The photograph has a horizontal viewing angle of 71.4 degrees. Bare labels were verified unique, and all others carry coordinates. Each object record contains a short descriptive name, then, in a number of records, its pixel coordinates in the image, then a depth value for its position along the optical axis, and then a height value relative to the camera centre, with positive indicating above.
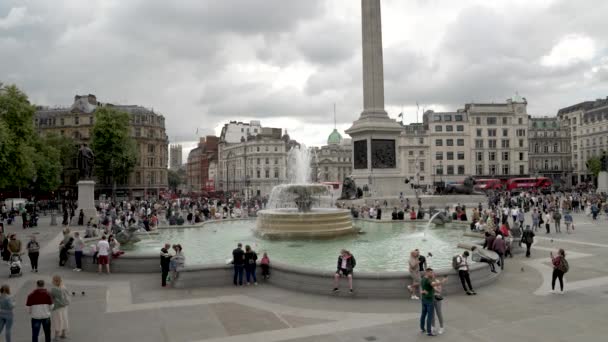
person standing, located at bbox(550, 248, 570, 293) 10.57 -2.14
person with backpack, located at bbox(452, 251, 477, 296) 10.88 -2.27
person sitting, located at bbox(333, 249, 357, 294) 10.77 -2.14
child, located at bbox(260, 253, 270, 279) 12.53 -2.38
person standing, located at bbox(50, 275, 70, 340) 8.18 -2.29
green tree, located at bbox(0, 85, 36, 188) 36.31 +5.12
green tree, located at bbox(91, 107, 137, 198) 61.56 +6.72
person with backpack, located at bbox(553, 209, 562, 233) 23.47 -2.15
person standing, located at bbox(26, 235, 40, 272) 14.47 -2.19
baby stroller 14.07 -2.57
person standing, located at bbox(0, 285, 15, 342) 7.58 -2.20
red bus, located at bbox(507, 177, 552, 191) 68.75 -0.35
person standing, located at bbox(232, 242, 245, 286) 12.23 -2.26
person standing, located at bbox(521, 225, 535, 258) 16.00 -2.15
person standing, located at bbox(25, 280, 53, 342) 7.67 -2.19
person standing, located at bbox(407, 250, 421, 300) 10.52 -2.23
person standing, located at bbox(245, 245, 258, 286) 12.30 -2.30
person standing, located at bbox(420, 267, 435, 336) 8.16 -2.28
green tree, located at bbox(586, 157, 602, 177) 86.11 +3.26
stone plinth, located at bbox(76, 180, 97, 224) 30.48 -0.70
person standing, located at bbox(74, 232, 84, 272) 14.96 -2.21
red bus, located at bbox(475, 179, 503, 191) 70.00 -0.41
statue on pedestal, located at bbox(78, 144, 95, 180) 30.34 +1.92
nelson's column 43.56 +5.58
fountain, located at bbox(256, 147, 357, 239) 21.06 -1.82
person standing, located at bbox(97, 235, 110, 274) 14.20 -2.24
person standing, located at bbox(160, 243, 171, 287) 12.34 -2.25
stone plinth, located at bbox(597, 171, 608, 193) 53.16 -0.16
